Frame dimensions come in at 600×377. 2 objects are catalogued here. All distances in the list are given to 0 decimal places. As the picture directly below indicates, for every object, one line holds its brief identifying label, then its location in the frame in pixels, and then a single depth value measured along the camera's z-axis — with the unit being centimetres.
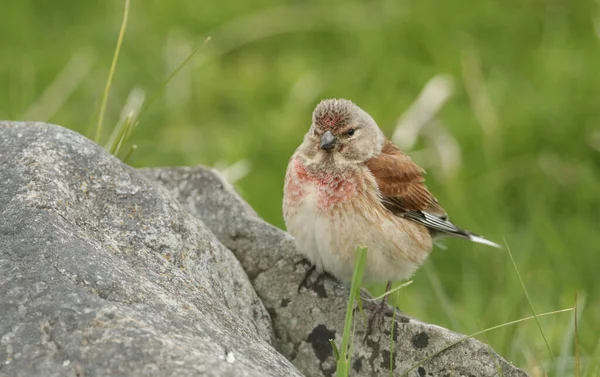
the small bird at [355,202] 903
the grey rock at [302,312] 738
